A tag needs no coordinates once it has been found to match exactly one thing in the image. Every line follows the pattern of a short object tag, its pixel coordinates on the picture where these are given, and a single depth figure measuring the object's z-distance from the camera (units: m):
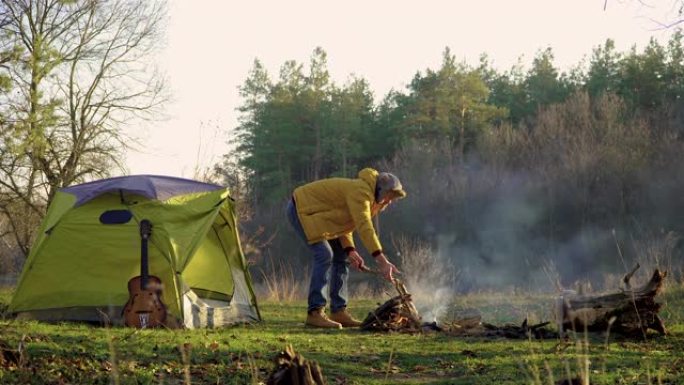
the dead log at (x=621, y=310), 7.55
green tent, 8.45
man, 8.25
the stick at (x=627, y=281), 7.65
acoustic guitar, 8.02
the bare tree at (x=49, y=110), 19.97
